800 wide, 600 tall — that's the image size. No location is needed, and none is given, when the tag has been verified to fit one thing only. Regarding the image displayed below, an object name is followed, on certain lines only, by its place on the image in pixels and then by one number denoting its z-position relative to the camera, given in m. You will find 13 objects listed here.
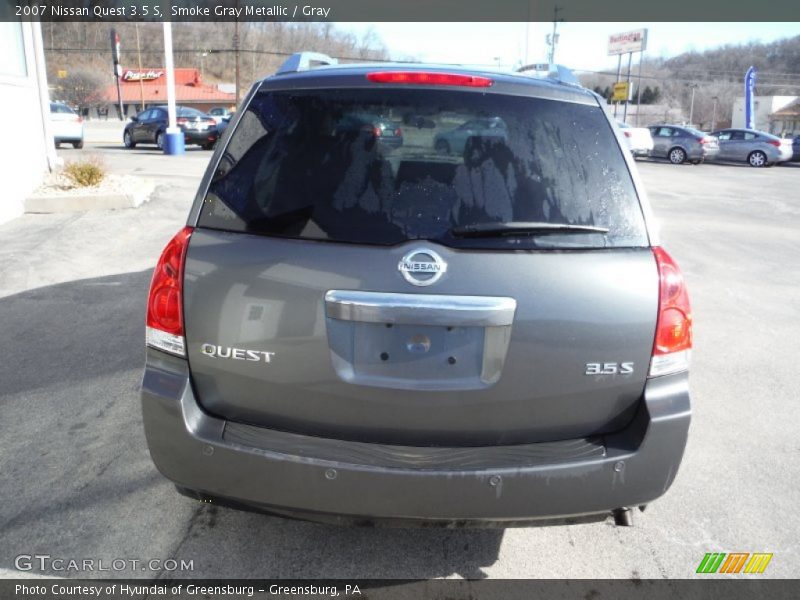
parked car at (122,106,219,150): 26.97
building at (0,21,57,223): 9.92
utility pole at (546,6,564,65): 58.57
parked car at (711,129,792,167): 27.61
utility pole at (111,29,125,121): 37.31
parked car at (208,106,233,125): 44.61
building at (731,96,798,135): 83.57
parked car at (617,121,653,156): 27.37
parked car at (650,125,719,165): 27.41
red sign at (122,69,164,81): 88.31
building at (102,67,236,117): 84.56
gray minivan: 2.21
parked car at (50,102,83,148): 25.03
